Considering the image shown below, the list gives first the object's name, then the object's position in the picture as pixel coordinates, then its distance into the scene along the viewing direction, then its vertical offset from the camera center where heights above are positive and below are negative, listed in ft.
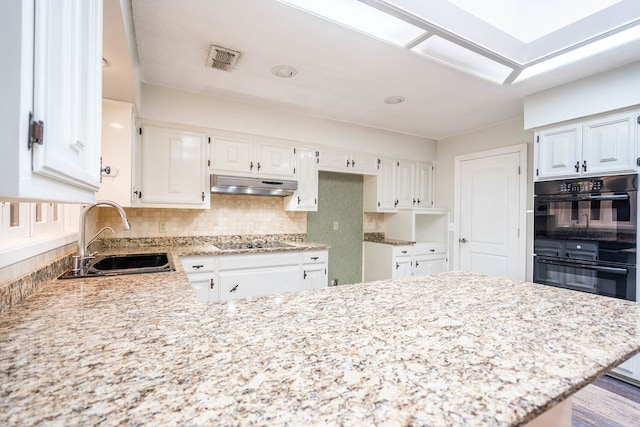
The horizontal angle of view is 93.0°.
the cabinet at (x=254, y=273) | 8.73 -1.83
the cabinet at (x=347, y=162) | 11.89 +2.18
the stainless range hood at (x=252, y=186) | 9.42 +0.94
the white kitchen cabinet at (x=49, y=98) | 1.48 +0.69
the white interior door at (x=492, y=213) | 11.19 +0.16
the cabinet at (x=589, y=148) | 7.50 +1.90
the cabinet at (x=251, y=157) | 9.98 +1.97
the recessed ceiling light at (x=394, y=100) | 9.60 +3.75
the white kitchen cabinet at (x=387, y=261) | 12.56 -1.91
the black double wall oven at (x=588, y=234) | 7.43 -0.44
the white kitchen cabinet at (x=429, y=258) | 13.17 -1.86
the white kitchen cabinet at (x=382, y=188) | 13.19 +1.21
